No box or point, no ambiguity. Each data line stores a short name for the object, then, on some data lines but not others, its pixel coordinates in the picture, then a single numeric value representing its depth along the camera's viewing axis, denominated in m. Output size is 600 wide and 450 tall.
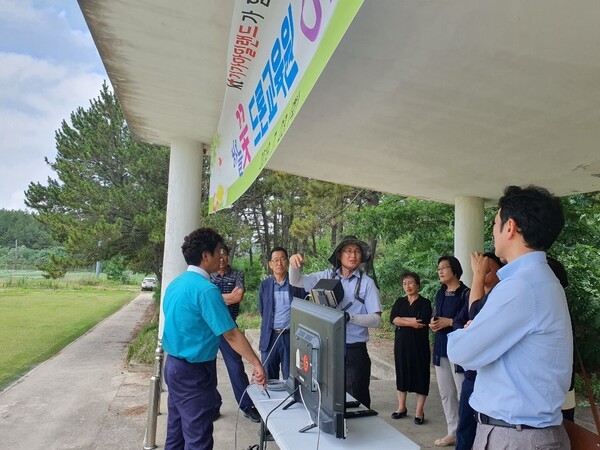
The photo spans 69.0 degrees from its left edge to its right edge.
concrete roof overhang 1.96
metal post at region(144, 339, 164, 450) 3.26
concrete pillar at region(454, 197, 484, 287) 5.21
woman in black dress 3.70
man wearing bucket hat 2.85
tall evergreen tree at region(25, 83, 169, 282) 11.02
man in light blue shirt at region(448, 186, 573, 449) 1.31
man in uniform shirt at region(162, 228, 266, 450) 2.28
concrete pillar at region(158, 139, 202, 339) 4.84
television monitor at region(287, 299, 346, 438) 1.58
